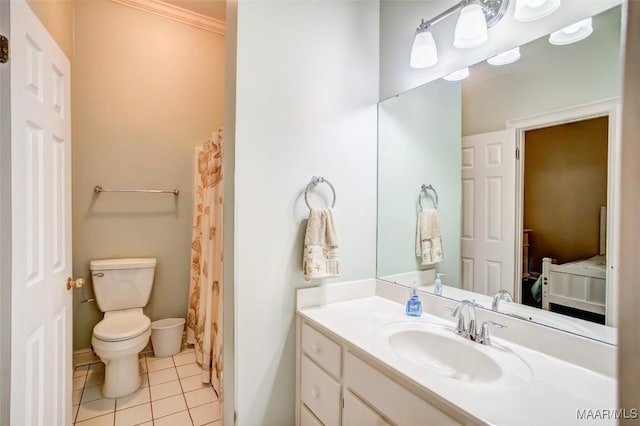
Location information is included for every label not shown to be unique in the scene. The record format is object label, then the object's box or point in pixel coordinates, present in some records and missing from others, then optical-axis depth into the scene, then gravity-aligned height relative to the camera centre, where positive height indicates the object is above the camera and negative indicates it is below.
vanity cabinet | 0.98 -0.66
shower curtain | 2.12 -0.39
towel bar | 2.44 +0.15
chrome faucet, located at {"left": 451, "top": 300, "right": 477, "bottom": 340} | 1.25 -0.45
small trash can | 2.53 -1.04
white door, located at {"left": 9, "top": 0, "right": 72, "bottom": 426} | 1.03 -0.06
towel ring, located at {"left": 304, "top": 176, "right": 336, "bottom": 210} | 1.63 +0.14
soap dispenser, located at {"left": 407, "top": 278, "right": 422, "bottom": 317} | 1.51 -0.46
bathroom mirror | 1.06 +0.13
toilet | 2.00 -0.79
